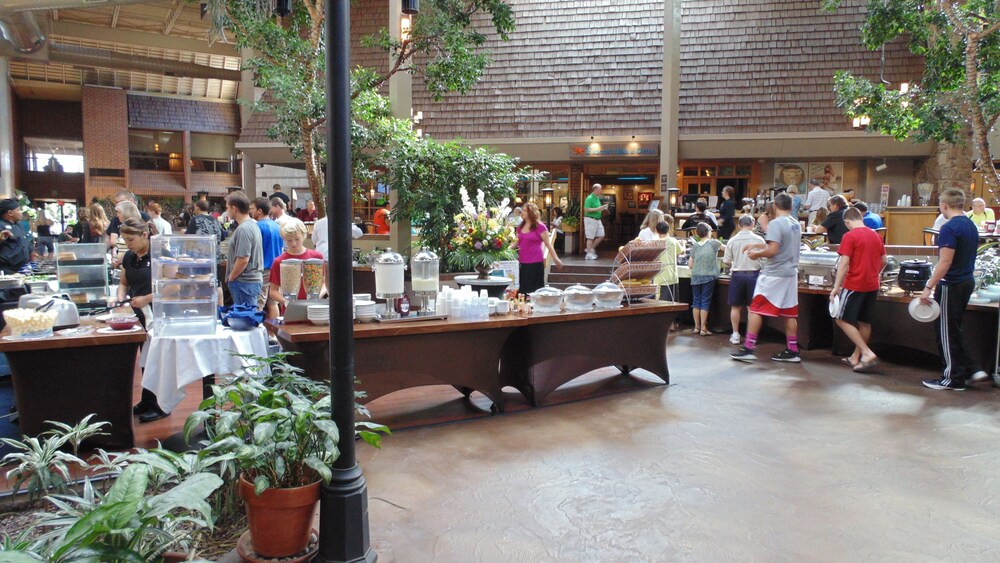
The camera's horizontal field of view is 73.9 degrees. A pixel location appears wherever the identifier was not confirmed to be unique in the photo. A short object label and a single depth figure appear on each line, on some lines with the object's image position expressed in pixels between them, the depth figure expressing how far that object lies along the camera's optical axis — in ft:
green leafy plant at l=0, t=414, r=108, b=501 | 9.25
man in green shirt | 44.14
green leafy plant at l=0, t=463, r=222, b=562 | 6.00
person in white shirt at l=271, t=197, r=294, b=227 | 23.72
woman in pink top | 24.62
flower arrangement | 22.39
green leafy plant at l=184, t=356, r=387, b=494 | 8.04
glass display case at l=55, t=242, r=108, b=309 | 18.07
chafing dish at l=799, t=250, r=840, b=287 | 23.09
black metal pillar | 8.12
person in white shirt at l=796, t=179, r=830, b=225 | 41.14
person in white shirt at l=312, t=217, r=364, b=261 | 26.00
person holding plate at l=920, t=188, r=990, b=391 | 17.12
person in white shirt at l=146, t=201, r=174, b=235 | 26.58
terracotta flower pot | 8.14
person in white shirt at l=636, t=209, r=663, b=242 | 25.23
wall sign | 47.03
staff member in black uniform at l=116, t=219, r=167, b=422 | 14.60
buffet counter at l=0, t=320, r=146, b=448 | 11.89
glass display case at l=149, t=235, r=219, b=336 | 12.82
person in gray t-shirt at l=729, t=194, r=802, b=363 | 20.25
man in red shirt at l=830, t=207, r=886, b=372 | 19.26
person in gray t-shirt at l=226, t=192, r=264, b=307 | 17.22
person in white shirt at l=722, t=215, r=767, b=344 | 23.54
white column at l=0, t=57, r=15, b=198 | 45.93
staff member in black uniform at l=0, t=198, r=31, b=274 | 21.07
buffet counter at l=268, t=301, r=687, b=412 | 13.26
